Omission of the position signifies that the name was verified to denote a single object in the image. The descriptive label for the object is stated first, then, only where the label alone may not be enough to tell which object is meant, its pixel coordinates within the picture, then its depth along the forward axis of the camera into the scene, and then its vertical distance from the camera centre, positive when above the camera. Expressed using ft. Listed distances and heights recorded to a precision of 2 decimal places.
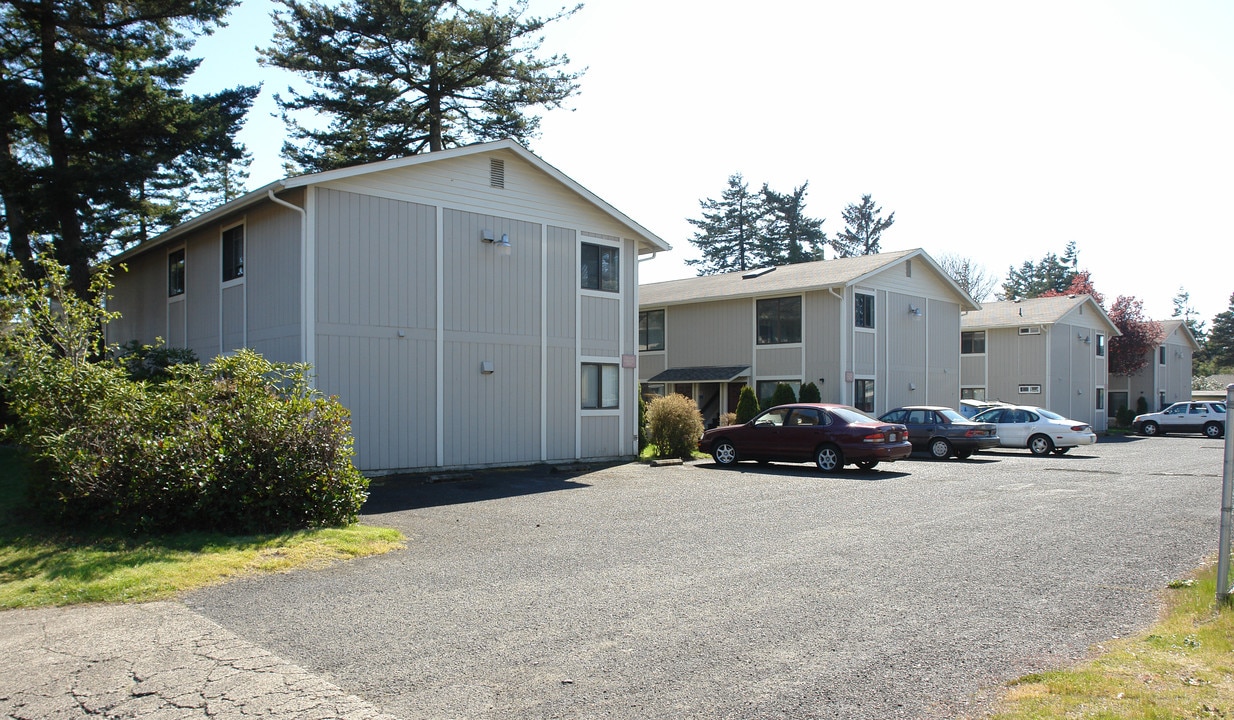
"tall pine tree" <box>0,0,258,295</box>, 65.98 +19.94
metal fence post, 21.29 -4.10
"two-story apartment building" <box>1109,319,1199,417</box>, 160.35 -3.58
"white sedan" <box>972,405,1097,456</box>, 79.77 -6.59
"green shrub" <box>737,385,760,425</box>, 85.97 -4.43
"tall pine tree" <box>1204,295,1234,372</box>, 287.48 +5.66
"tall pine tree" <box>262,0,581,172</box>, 90.27 +31.75
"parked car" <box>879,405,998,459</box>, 72.79 -6.17
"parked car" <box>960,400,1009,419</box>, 100.50 -5.59
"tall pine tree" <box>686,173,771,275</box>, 193.88 +29.38
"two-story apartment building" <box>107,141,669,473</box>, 52.26 +4.25
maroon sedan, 59.62 -5.62
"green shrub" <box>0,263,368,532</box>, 31.60 -2.98
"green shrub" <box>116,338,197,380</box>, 52.13 +0.06
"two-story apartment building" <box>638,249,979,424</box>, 92.22 +3.13
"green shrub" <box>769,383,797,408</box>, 88.28 -3.50
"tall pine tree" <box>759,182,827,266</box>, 190.49 +28.56
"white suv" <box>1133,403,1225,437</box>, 117.70 -8.44
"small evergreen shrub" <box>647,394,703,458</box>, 70.08 -5.38
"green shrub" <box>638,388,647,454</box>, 74.59 -5.80
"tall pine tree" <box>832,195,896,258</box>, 215.10 +33.03
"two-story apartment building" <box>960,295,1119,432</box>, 123.65 +0.62
